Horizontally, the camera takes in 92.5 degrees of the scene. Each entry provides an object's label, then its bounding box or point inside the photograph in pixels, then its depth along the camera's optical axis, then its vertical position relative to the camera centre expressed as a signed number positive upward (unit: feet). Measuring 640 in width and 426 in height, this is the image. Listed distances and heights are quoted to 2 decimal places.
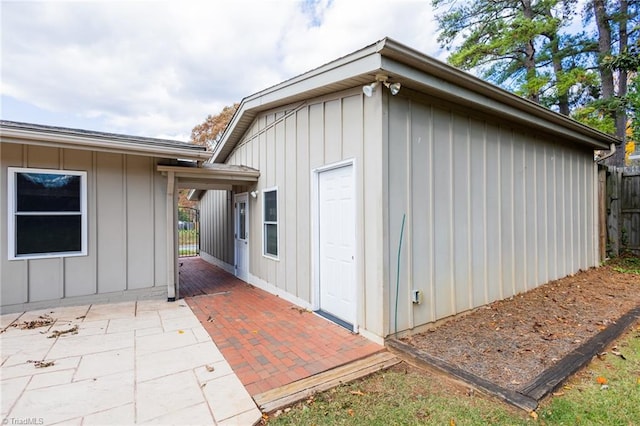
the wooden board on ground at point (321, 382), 8.00 -4.85
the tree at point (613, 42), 31.24 +18.27
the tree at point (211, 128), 69.05 +20.72
